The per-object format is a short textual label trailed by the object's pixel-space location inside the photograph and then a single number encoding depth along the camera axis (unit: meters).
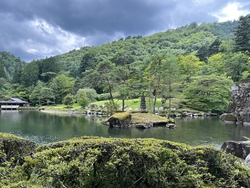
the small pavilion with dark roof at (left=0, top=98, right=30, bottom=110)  50.50
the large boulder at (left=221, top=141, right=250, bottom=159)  9.63
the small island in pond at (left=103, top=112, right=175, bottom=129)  22.12
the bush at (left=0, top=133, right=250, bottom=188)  3.74
